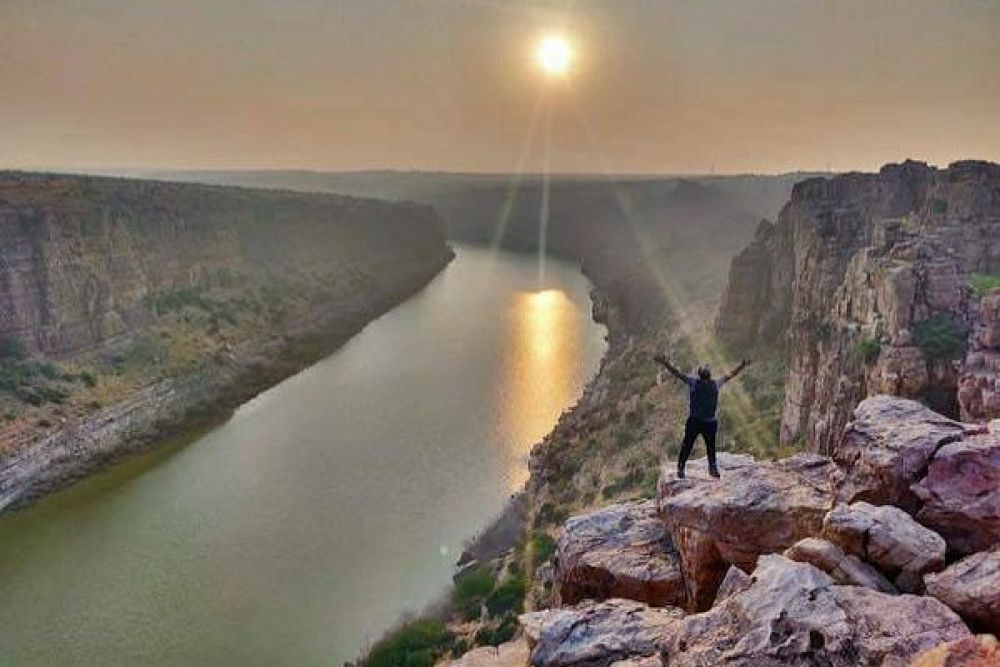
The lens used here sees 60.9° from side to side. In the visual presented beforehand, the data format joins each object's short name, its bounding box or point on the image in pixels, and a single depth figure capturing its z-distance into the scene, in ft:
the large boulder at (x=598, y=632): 32.89
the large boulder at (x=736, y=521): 37.93
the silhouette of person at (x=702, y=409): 43.42
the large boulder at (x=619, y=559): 39.19
